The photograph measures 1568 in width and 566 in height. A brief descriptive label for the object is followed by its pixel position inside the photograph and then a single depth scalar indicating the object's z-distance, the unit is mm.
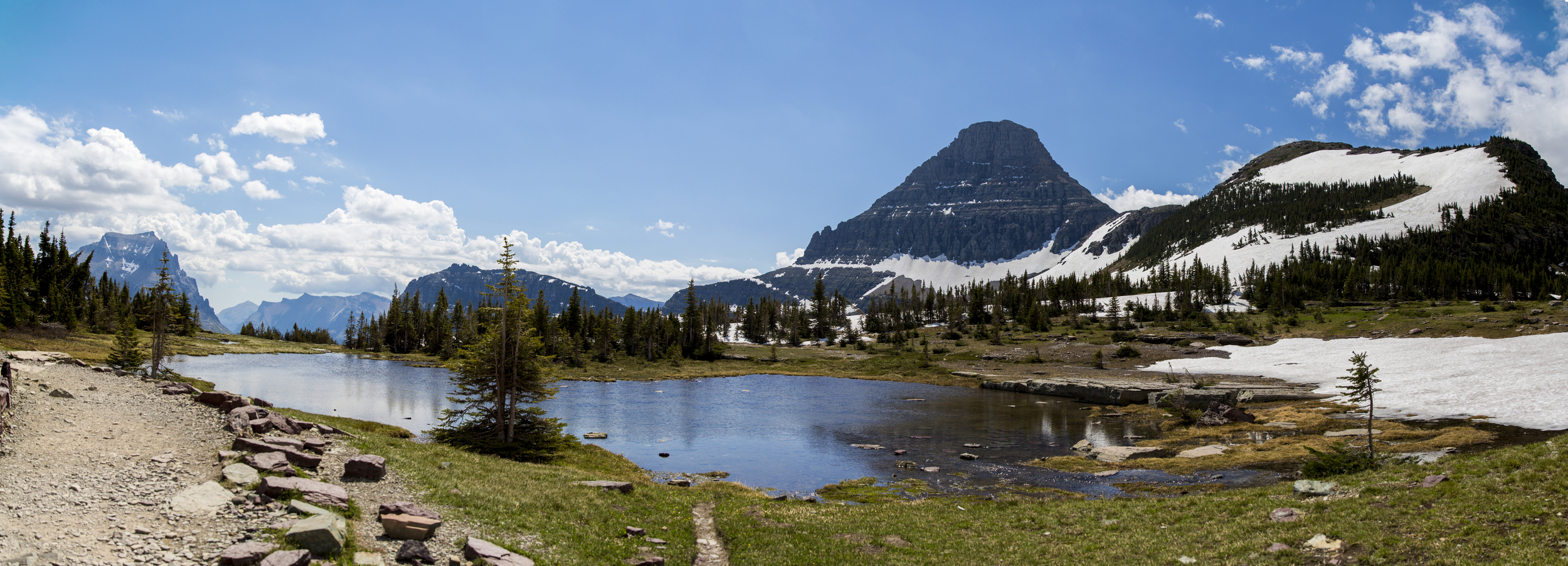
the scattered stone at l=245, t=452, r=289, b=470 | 17250
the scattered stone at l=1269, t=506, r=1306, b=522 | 18170
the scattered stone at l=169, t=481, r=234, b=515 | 13852
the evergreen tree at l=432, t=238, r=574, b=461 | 37688
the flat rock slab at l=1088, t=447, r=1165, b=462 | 41594
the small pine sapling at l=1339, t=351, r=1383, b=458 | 30062
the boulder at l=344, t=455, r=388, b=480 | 19406
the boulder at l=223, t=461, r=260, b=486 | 15812
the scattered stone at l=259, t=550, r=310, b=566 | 11406
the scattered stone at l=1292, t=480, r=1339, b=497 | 20703
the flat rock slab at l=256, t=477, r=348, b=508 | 15250
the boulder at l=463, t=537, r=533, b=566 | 14078
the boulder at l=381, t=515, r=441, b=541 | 14641
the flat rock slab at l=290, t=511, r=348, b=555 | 12555
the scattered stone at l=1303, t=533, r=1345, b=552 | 15273
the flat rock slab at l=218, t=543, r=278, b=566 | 11477
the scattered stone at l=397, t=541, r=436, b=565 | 13516
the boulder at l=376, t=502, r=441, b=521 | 15804
